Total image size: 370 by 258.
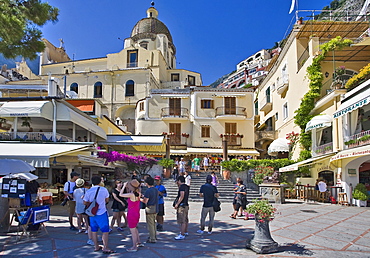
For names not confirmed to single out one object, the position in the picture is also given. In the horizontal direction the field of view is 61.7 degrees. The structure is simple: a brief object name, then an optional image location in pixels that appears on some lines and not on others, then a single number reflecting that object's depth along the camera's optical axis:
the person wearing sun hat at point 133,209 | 6.73
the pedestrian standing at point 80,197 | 7.89
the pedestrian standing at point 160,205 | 8.88
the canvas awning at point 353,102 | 14.61
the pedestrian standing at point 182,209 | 7.88
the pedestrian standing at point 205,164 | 23.04
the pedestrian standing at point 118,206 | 8.55
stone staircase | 17.05
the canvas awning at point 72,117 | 15.84
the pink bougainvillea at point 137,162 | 18.36
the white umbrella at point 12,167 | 8.17
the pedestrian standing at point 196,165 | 22.18
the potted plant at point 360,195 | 16.05
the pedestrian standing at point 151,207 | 7.30
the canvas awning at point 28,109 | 14.84
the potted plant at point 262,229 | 6.75
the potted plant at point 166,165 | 20.00
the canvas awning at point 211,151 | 28.95
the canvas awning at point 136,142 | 21.20
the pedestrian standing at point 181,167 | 20.34
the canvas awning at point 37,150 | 11.08
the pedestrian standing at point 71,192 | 8.96
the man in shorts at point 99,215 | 6.43
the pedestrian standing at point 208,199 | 8.32
